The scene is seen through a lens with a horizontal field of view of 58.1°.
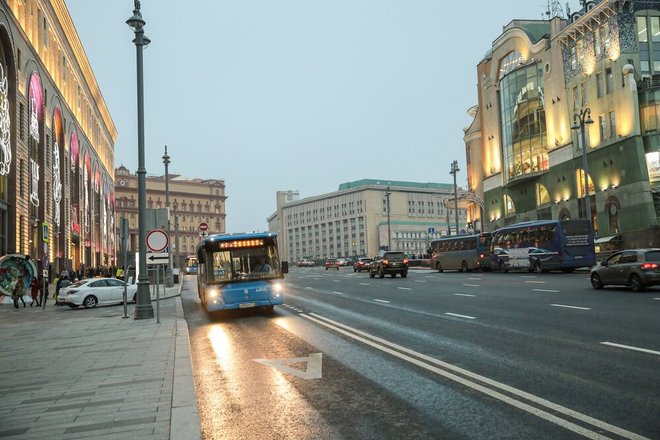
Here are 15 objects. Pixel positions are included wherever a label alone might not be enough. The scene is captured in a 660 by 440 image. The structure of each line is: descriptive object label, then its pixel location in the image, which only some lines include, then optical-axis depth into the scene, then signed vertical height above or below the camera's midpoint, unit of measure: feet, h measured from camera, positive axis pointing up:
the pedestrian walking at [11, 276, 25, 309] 88.22 -2.74
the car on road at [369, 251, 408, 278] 137.59 -1.86
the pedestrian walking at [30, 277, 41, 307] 94.80 -2.97
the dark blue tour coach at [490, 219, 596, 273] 125.29 +0.91
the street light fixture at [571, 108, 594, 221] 132.25 +17.38
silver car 66.49 -2.71
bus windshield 61.00 -0.26
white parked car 88.58 -3.76
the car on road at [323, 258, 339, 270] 290.15 -2.70
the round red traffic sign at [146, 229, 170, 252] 54.54 +2.24
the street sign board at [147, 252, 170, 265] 54.12 +0.69
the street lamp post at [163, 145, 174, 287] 143.41 -2.72
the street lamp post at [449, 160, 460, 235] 216.02 +31.52
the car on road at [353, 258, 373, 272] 211.82 -2.76
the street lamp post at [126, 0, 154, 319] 59.77 +8.27
